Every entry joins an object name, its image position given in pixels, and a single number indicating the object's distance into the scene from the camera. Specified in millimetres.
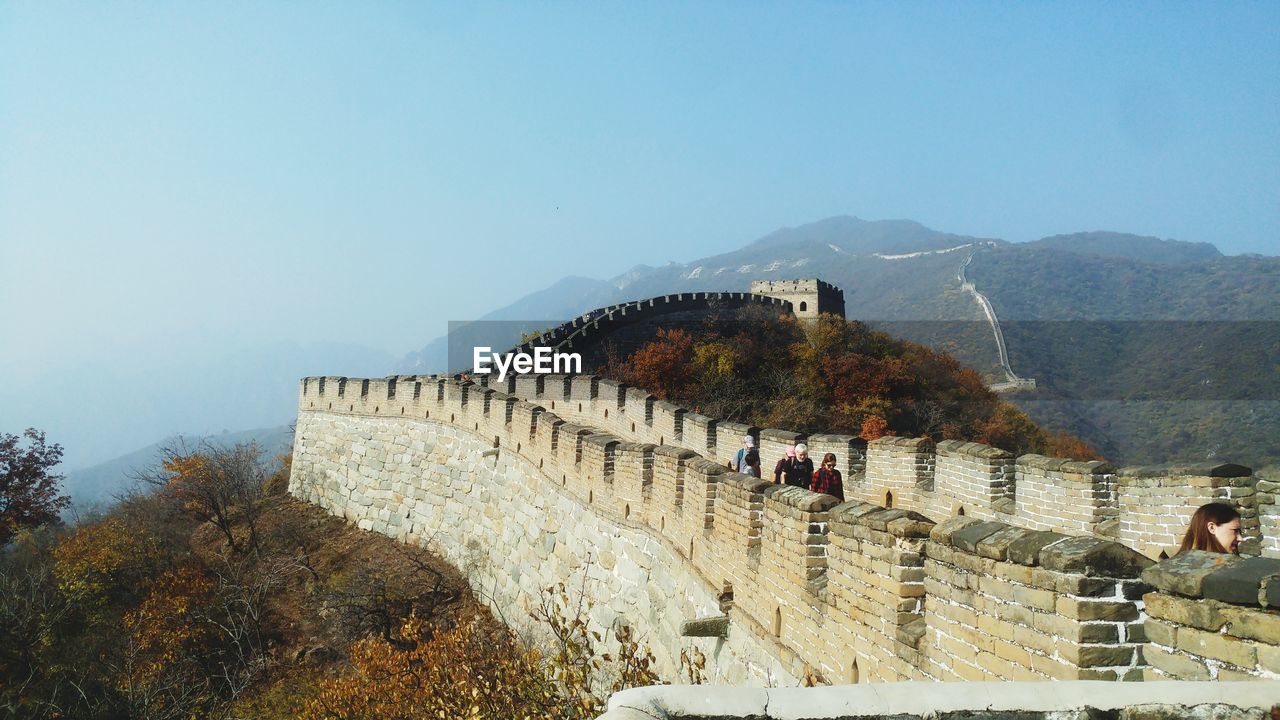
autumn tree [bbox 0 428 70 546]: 27422
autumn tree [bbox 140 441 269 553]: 21719
